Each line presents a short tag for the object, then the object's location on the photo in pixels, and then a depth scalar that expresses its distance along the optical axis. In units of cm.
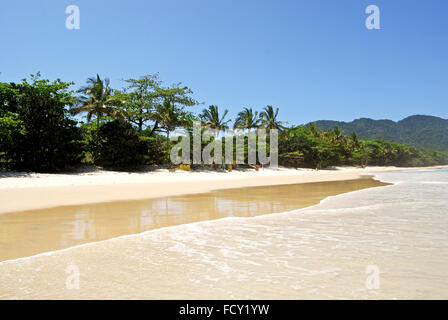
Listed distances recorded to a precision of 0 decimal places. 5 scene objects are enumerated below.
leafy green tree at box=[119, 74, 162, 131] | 2914
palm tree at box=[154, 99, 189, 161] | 3037
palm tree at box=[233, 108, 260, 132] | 4820
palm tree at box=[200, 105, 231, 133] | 4159
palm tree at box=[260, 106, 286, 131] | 5134
